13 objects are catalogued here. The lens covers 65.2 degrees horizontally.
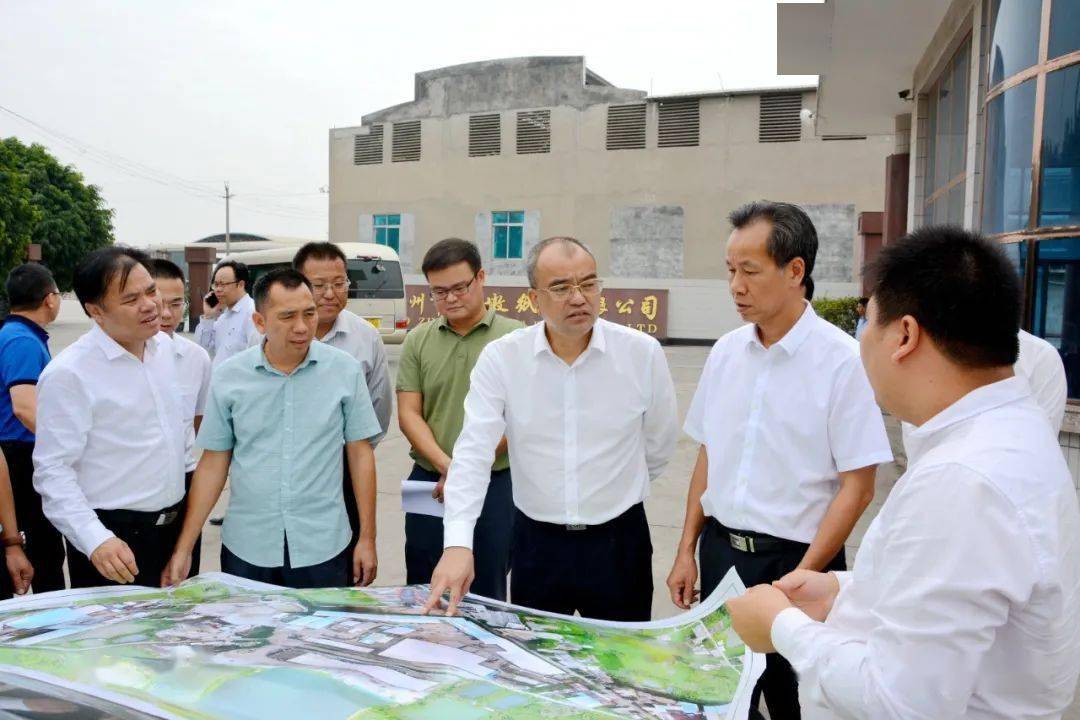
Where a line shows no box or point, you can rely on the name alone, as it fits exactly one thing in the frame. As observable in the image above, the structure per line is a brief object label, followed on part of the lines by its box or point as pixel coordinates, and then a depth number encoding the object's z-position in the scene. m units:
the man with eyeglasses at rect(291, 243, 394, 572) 3.17
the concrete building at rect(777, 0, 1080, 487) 3.60
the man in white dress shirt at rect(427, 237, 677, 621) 2.17
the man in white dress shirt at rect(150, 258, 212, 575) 2.60
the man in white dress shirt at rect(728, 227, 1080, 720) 0.91
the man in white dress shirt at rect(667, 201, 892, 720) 1.91
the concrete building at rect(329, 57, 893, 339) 18.06
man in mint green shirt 2.30
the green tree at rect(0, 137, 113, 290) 27.14
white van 12.98
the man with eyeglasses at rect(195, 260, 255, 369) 4.92
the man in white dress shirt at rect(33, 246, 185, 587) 2.16
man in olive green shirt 2.76
